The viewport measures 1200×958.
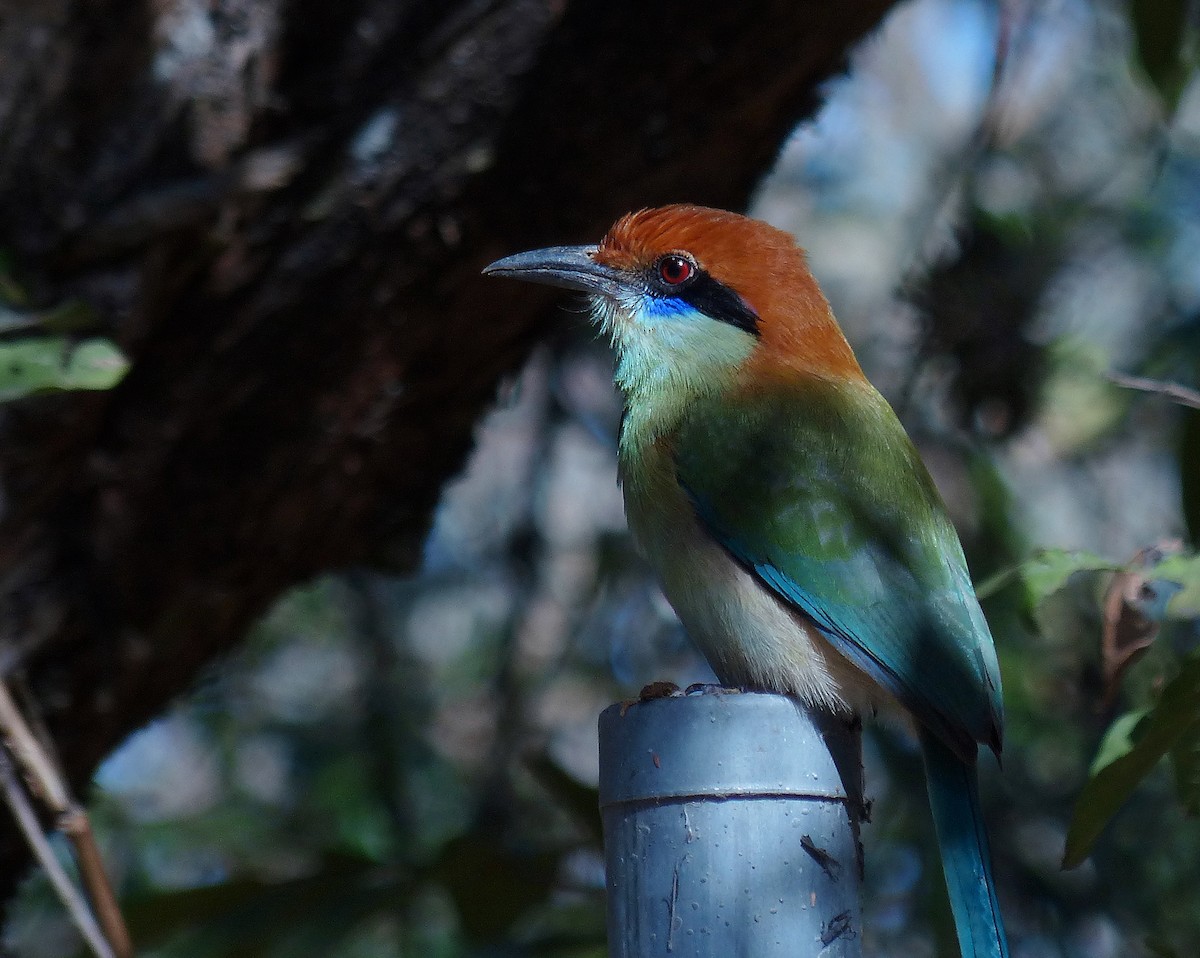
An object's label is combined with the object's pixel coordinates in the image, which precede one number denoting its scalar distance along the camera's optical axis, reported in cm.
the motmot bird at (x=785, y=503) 511
